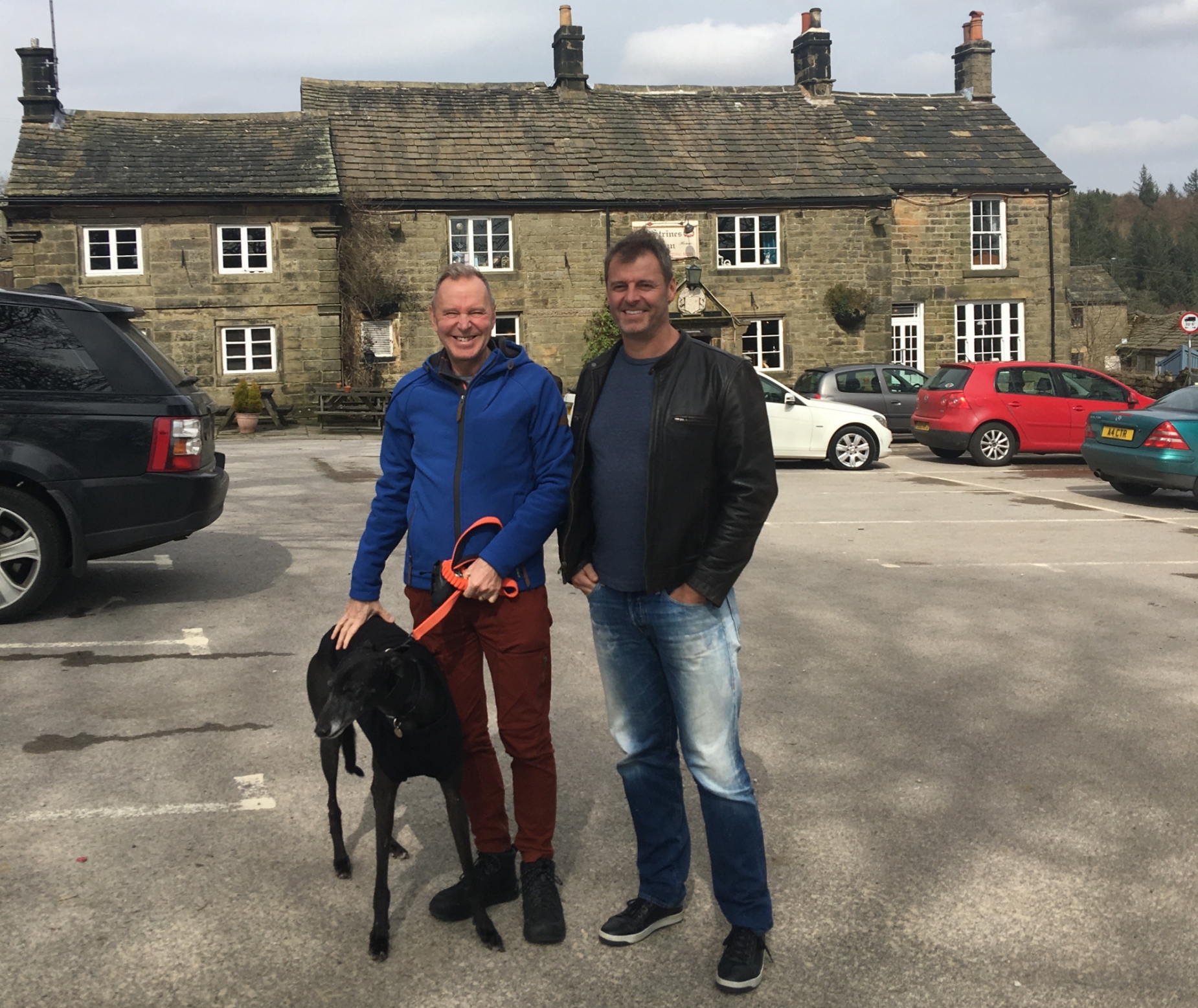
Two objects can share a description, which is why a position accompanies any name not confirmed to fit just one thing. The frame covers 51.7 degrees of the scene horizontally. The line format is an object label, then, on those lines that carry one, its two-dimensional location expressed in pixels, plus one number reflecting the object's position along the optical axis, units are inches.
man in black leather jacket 130.6
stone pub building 1191.6
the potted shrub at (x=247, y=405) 1135.6
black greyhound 130.9
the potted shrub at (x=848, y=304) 1272.1
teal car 534.6
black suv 295.1
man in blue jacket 142.1
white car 724.7
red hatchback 747.4
